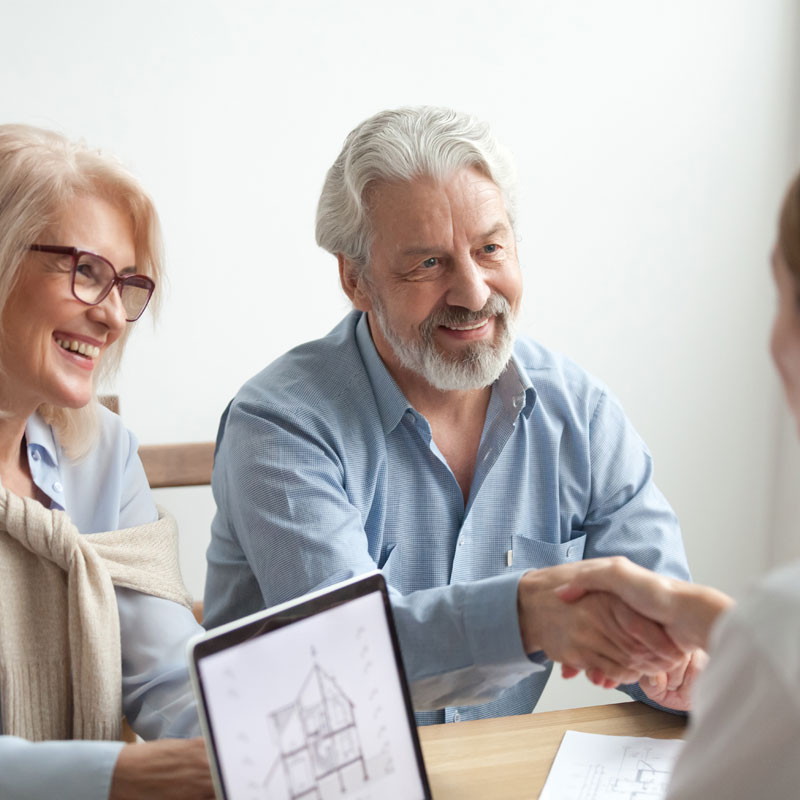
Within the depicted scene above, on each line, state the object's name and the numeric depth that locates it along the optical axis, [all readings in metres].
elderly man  1.51
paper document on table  1.18
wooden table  1.21
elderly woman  1.29
